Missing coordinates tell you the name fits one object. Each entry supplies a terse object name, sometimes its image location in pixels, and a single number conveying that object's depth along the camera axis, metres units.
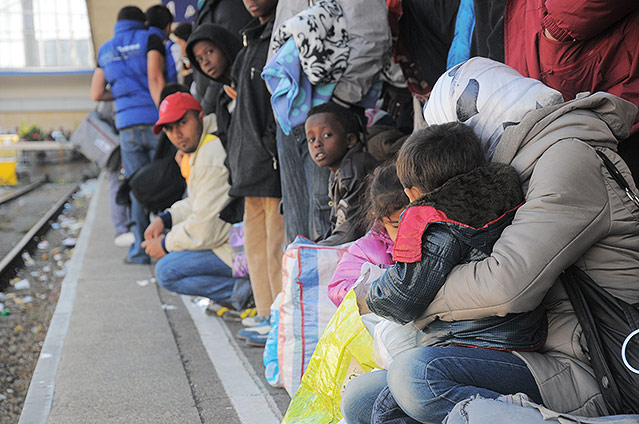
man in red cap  5.45
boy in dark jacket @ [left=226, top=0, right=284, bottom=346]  4.72
